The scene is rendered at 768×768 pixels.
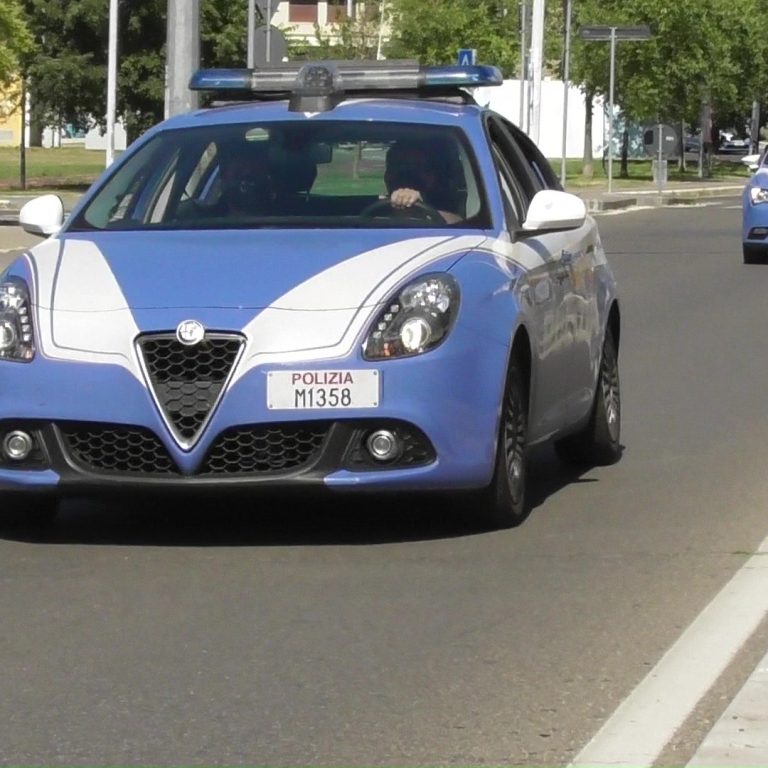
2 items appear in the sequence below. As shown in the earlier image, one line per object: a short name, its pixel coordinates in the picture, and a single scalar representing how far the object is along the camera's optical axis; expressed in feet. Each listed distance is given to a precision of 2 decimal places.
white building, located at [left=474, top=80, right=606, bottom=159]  265.75
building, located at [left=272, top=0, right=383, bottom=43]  338.34
